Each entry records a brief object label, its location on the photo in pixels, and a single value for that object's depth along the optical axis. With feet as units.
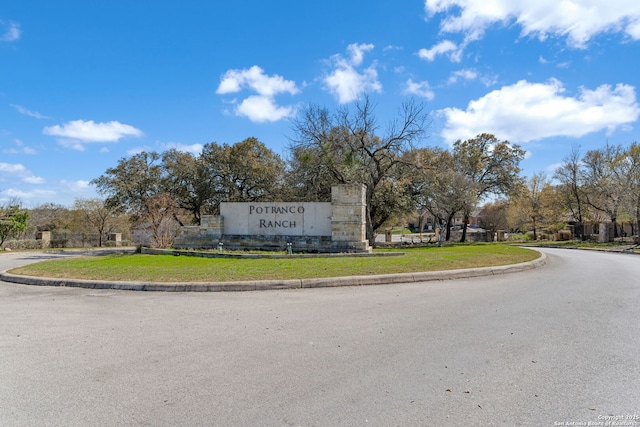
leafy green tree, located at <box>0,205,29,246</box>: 95.25
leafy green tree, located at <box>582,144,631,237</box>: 107.14
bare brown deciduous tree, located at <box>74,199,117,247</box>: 132.46
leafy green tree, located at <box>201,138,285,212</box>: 95.61
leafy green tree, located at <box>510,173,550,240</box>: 145.37
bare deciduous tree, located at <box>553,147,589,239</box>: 124.67
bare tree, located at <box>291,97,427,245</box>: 83.15
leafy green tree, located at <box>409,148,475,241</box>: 97.96
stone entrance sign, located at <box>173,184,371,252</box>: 58.70
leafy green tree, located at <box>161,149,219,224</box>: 97.86
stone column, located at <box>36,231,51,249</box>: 109.12
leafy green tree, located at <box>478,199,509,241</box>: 165.10
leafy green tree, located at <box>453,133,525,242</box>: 117.80
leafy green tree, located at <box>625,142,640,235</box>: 99.50
